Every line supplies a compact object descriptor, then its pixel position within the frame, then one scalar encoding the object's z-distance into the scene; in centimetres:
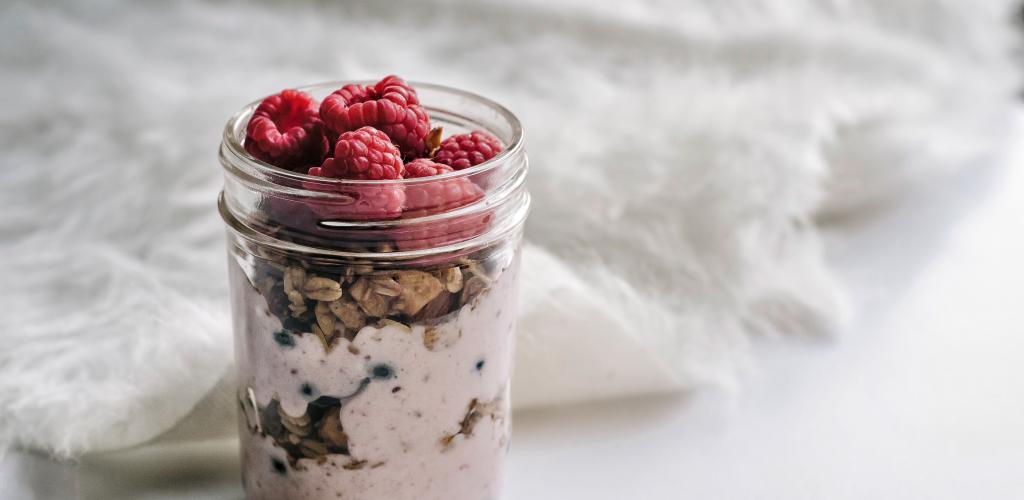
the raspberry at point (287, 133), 47
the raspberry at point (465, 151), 48
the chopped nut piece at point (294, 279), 46
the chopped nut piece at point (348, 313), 46
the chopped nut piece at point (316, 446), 48
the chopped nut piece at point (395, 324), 46
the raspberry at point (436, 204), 46
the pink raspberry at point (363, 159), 45
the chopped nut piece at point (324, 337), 46
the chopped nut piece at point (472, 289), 47
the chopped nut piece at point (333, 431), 47
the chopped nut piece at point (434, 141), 48
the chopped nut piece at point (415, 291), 46
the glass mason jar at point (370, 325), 46
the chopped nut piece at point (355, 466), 48
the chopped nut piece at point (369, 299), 46
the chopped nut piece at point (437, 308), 46
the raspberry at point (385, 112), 47
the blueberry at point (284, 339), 47
